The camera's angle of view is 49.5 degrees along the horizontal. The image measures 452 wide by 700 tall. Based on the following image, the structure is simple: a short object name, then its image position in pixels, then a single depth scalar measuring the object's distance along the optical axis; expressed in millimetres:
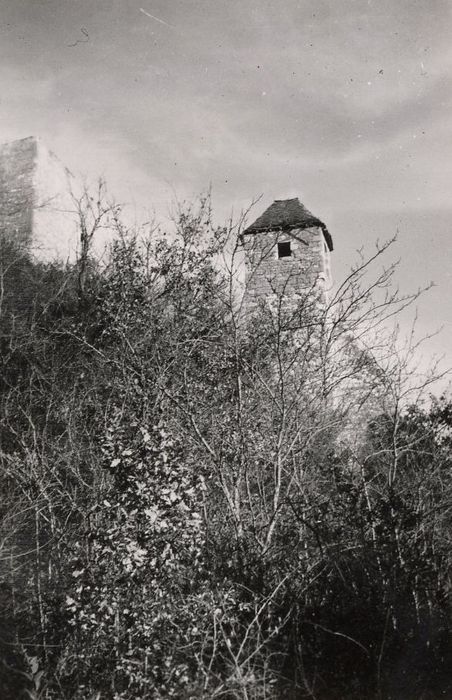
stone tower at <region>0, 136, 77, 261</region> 13484
